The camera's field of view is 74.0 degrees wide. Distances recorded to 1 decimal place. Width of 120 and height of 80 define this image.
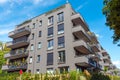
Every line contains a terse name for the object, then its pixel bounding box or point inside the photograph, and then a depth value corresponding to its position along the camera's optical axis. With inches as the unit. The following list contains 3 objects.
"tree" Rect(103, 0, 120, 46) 289.1
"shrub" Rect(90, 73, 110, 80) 486.9
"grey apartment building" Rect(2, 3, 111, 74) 605.8
